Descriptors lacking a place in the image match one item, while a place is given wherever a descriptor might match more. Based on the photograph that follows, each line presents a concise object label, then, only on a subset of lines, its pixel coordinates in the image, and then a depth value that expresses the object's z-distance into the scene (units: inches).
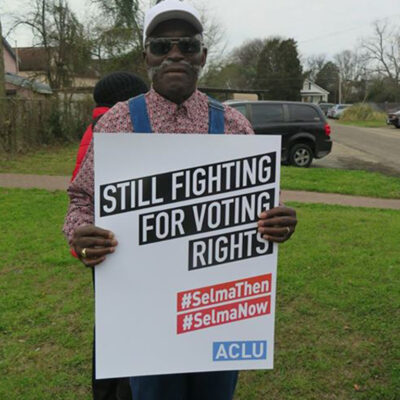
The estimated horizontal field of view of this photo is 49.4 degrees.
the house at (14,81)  803.1
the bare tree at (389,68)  2432.3
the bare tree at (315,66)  3388.3
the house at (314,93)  3181.6
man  55.6
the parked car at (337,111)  1684.3
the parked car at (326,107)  2021.4
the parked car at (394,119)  1166.0
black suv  441.4
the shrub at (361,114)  1505.9
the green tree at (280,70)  2320.4
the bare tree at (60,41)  1054.4
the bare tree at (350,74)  2859.3
